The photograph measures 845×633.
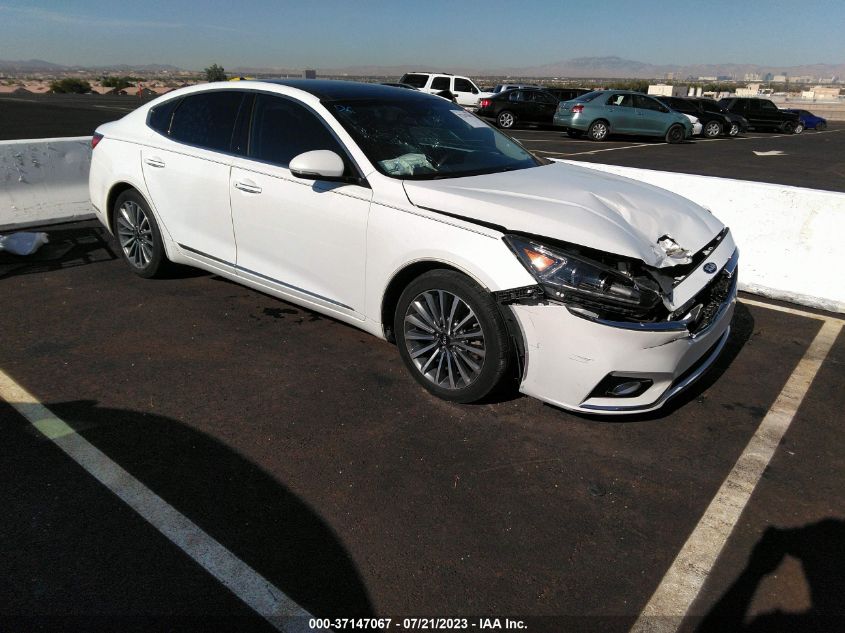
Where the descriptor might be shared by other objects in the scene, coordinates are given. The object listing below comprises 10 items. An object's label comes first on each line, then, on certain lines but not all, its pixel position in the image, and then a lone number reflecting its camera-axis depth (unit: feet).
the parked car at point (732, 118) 82.38
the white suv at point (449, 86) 87.71
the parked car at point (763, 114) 90.99
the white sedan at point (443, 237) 10.21
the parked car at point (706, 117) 80.53
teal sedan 67.87
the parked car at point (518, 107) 78.89
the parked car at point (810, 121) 96.63
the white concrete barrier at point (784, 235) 17.21
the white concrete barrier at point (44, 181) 21.99
